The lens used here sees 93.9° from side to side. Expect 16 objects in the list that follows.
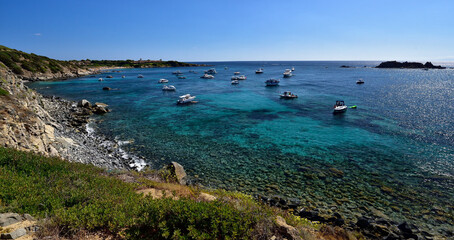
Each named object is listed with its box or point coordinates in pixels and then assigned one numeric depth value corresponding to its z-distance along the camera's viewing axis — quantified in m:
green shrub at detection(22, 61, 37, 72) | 81.19
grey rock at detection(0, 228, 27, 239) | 5.68
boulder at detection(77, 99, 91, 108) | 40.24
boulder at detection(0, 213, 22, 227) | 6.16
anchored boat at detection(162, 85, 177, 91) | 65.81
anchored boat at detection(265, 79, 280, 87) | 76.15
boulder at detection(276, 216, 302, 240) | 7.38
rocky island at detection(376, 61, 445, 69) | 182.30
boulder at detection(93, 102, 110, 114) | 37.53
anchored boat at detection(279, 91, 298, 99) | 52.44
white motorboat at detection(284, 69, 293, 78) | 115.62
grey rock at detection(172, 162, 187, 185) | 16.16
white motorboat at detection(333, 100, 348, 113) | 38.28
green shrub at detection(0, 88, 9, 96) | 18.74
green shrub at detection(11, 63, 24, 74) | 75.07
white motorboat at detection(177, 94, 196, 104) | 46.88
